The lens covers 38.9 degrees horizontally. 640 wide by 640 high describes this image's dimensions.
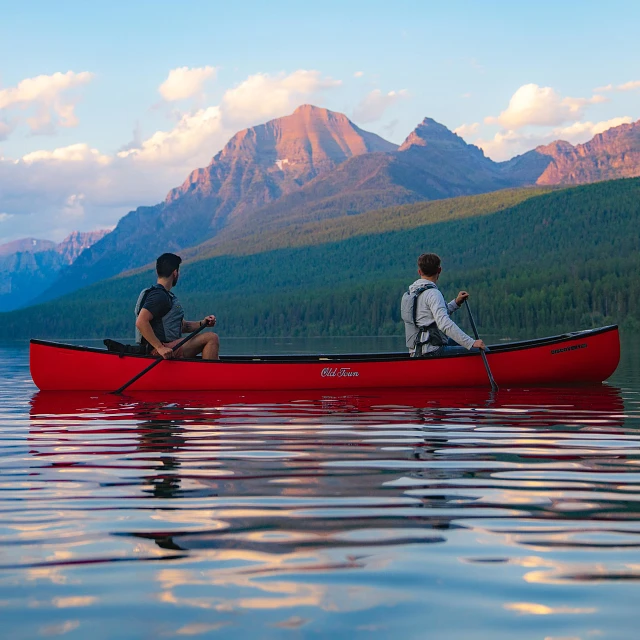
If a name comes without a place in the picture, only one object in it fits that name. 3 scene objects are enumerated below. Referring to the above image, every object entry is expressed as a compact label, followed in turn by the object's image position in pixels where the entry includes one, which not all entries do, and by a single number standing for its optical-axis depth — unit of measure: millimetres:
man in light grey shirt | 15500
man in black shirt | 15406
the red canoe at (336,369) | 16609
